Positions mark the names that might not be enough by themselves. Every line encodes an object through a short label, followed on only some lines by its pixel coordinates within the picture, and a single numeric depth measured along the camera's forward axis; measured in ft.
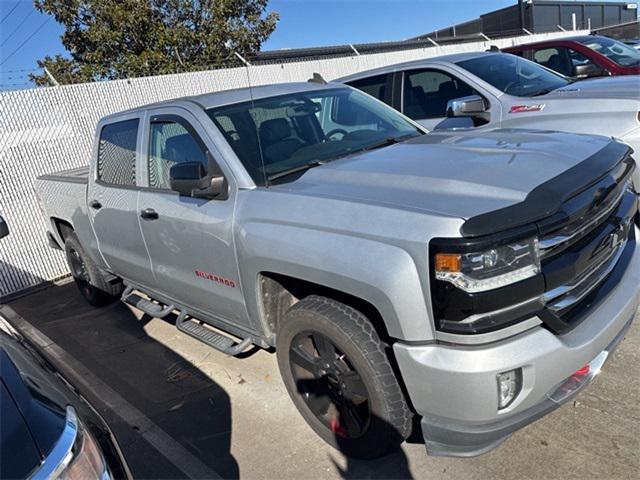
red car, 25.40
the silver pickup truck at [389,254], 6.98
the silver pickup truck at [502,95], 15.88
